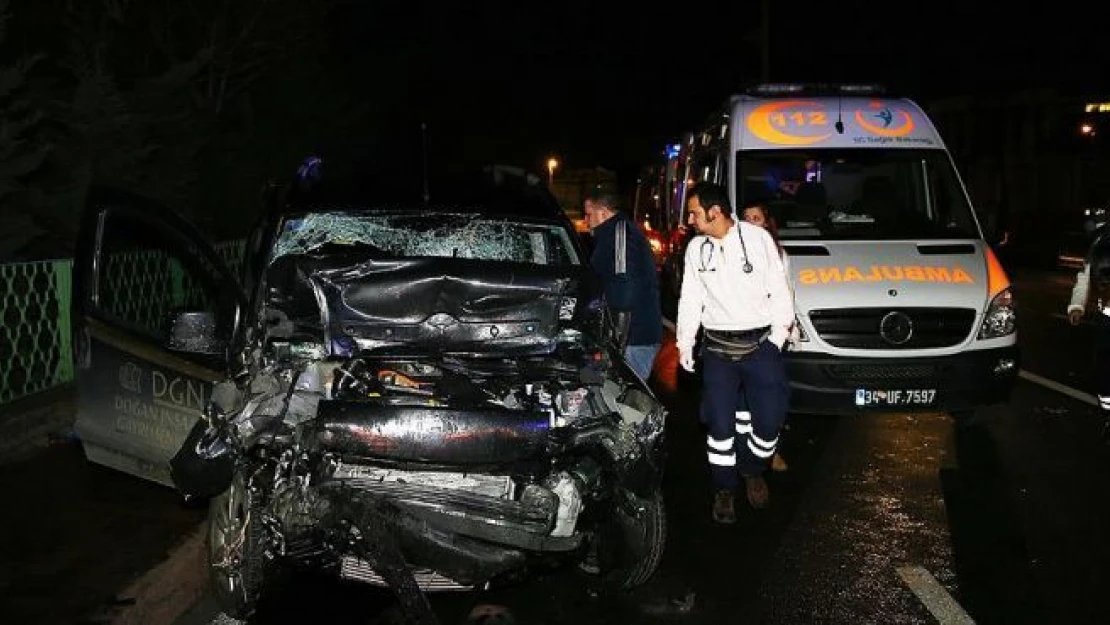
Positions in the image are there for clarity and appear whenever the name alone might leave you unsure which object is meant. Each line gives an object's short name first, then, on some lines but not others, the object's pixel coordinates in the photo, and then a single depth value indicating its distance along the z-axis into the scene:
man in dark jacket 6.95
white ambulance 7.57
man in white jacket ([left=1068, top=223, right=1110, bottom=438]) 7.35
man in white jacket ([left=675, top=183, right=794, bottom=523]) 6.21
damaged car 4.31
